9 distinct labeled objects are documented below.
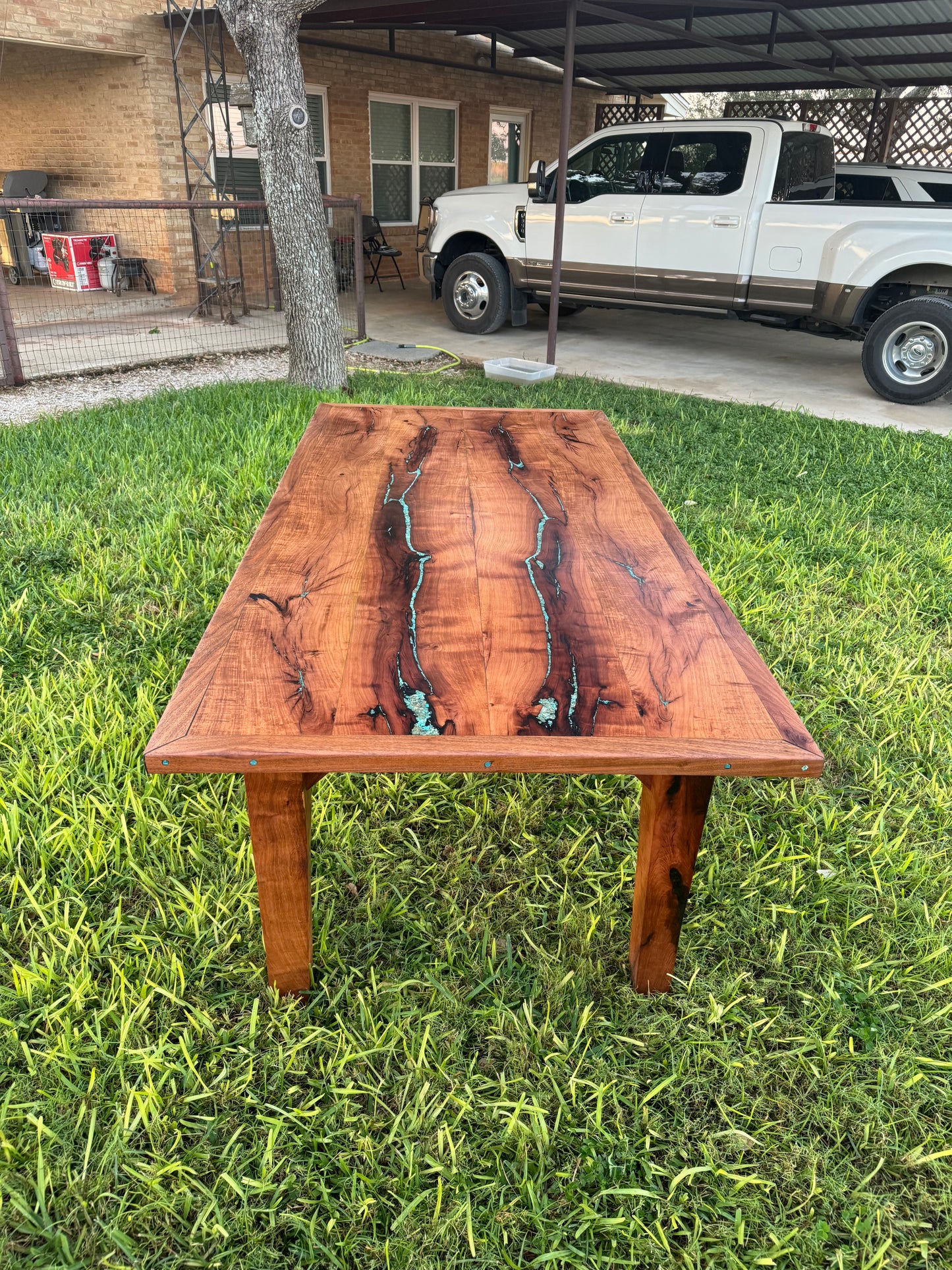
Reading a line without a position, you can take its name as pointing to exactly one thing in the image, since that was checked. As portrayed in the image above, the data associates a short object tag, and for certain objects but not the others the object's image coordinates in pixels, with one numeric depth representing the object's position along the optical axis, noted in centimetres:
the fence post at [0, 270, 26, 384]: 644
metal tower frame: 923
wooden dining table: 145
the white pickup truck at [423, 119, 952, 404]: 668
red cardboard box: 1045
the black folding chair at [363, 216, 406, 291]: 1153
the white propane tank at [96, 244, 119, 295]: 1062
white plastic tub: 706
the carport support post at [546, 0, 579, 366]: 676
